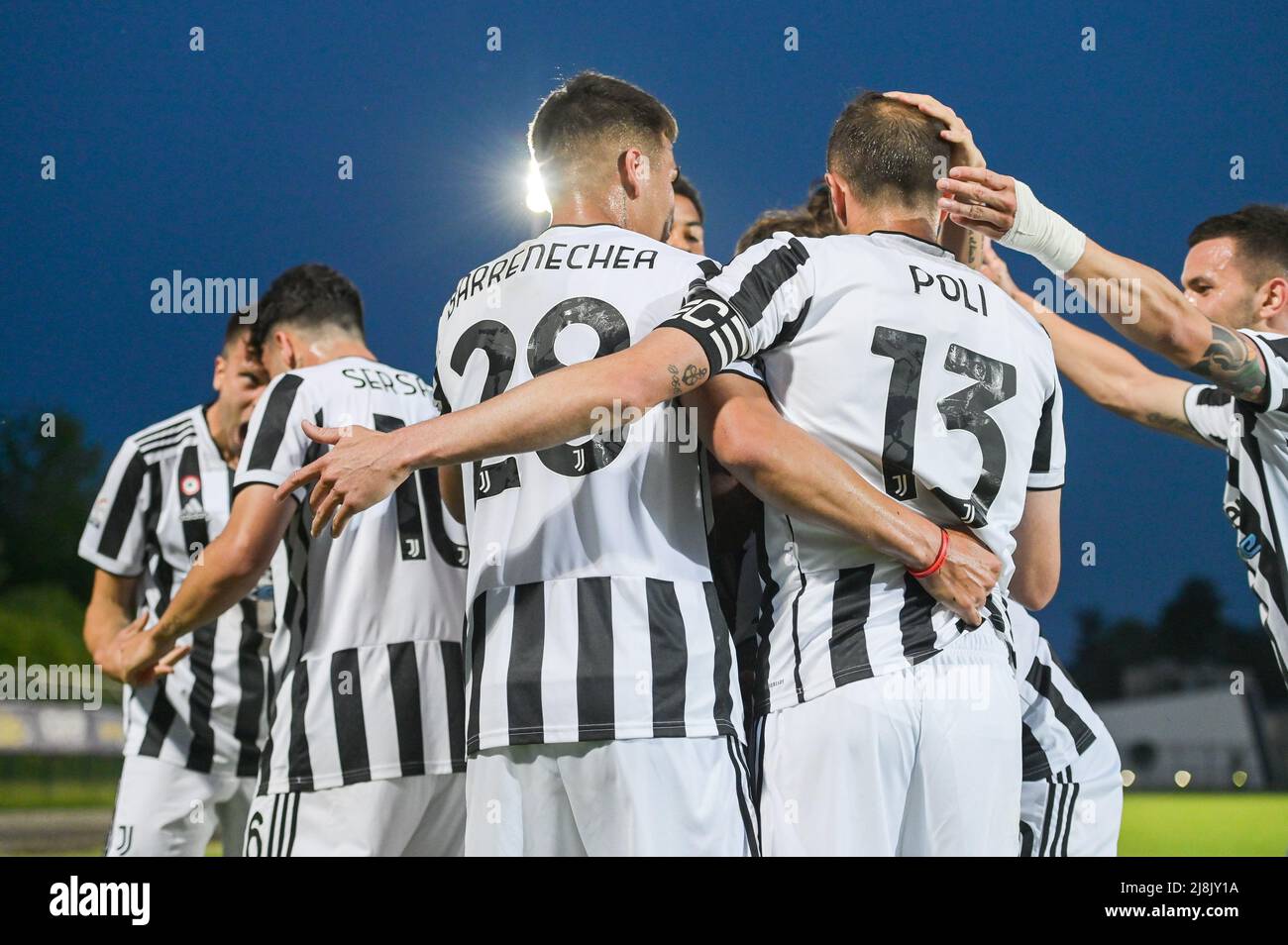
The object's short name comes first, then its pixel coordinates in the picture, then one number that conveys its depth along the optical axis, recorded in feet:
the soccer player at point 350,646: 10.46
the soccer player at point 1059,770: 11.00
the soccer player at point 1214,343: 9.93
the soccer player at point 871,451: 7.86
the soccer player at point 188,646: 14.24
